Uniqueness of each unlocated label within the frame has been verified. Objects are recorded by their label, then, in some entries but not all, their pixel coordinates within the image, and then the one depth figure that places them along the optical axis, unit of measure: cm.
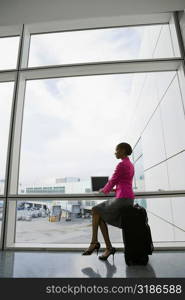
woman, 235
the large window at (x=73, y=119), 304
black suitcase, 214
